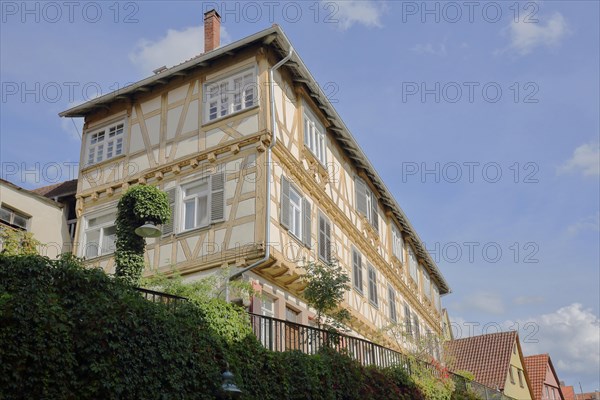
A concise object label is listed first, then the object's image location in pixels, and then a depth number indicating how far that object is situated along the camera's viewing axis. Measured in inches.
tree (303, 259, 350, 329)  620.1
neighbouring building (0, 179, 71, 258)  741.9
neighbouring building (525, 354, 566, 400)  1525.6
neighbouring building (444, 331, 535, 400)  1291.8
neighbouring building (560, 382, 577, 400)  2221.3
